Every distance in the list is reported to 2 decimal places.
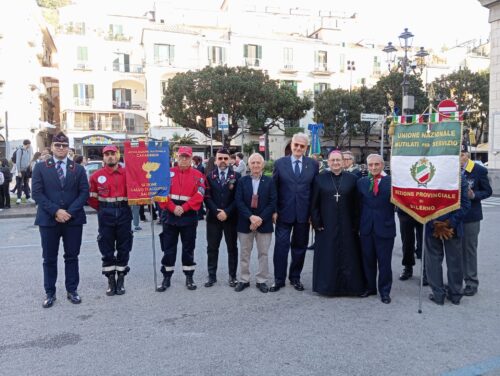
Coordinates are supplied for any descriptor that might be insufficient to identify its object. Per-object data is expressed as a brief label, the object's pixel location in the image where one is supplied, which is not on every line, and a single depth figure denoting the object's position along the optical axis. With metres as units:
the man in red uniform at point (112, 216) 5.54
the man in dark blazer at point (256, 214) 5.72
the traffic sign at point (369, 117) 17.35
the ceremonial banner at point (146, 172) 5.55
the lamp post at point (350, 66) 46.50
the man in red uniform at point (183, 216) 5.76
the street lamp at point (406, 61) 16.41
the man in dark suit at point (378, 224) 5.33
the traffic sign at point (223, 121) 18.66
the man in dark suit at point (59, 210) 5.18
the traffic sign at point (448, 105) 9.70
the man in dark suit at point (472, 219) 5.62
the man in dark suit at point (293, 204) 5.74
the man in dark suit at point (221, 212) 5.94
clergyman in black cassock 5.48
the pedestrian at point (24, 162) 14.42
